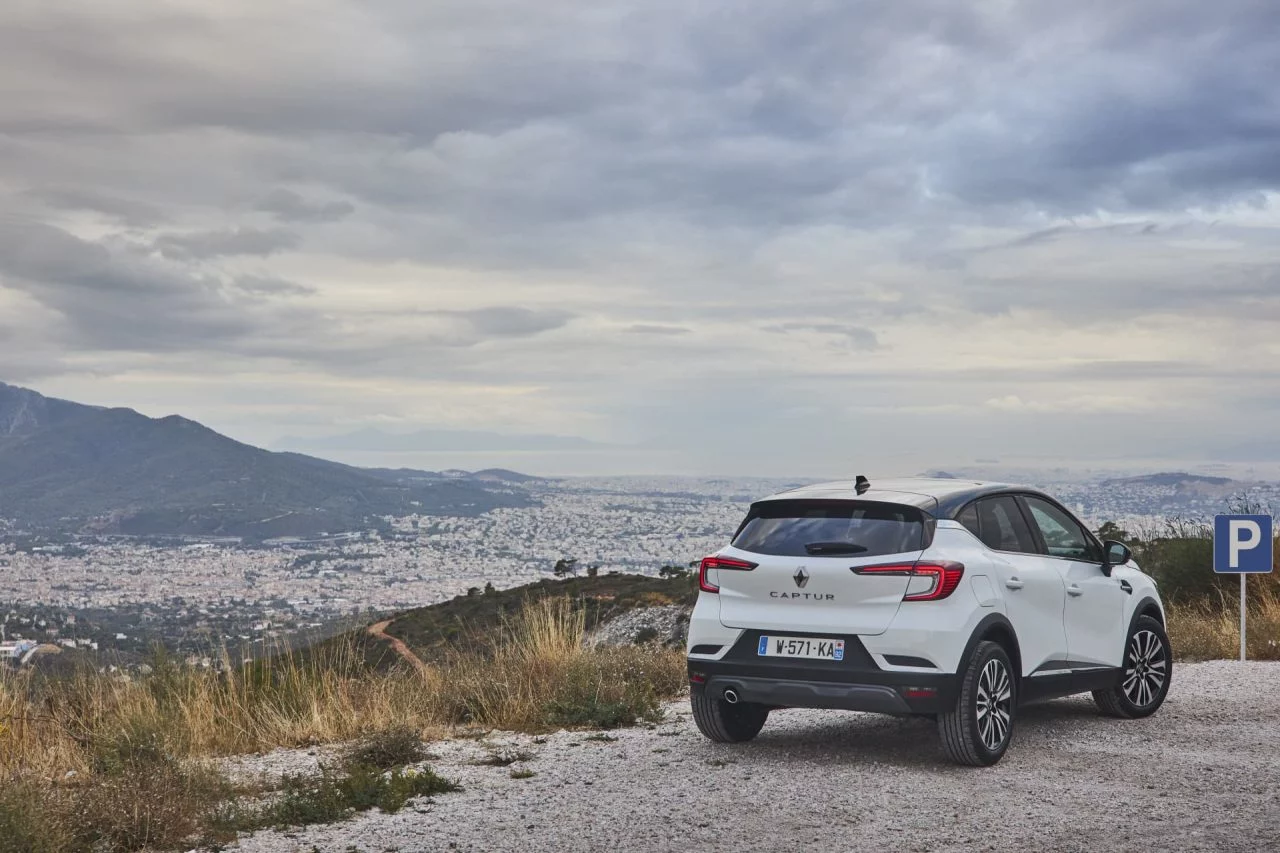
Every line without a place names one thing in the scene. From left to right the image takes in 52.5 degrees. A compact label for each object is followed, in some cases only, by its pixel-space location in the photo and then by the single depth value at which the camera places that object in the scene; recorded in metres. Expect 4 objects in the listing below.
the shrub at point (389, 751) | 9.12
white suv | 8.02
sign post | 14.52
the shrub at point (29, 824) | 6.28
